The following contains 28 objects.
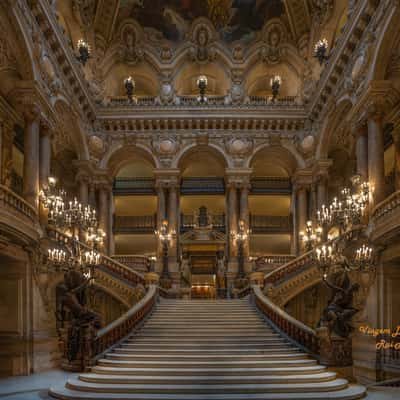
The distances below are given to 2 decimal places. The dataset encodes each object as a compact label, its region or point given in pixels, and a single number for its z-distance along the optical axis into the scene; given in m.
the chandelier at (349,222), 13.63
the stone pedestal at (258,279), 20.33
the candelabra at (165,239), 22.89
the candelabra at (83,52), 23.02
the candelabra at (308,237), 21.19
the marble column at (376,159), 16.53
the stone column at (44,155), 18.03
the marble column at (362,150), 17.97
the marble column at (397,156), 18.80
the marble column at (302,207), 26.22
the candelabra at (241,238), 24.66
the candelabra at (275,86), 26.58
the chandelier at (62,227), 15.78
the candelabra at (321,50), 23.12
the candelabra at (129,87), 26.45
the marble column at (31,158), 16.80
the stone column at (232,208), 26.12
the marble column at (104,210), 26.20
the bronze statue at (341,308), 12.08
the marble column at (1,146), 18.41
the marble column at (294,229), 26.83
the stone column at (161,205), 26.11
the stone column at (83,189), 24.98
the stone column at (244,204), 26.09
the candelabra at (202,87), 26.42
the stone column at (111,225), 26.58
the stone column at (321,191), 24.94
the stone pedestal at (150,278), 20.41
